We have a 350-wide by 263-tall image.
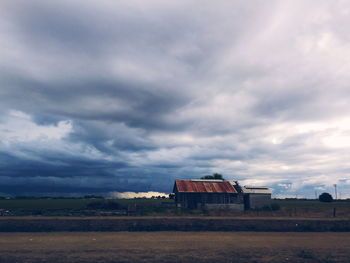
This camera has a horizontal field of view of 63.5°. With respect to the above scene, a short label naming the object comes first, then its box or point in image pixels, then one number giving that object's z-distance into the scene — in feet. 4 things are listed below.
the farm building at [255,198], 152.76
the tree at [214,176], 216.99
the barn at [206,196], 139.33
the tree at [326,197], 261.36
